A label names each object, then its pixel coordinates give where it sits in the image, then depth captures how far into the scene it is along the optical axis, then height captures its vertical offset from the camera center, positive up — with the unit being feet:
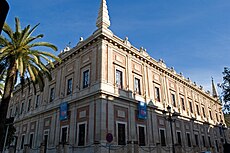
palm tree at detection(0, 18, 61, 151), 42.45 +16.87
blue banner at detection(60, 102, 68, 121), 62.44 +6.19
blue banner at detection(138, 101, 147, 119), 62.44 +6.34
